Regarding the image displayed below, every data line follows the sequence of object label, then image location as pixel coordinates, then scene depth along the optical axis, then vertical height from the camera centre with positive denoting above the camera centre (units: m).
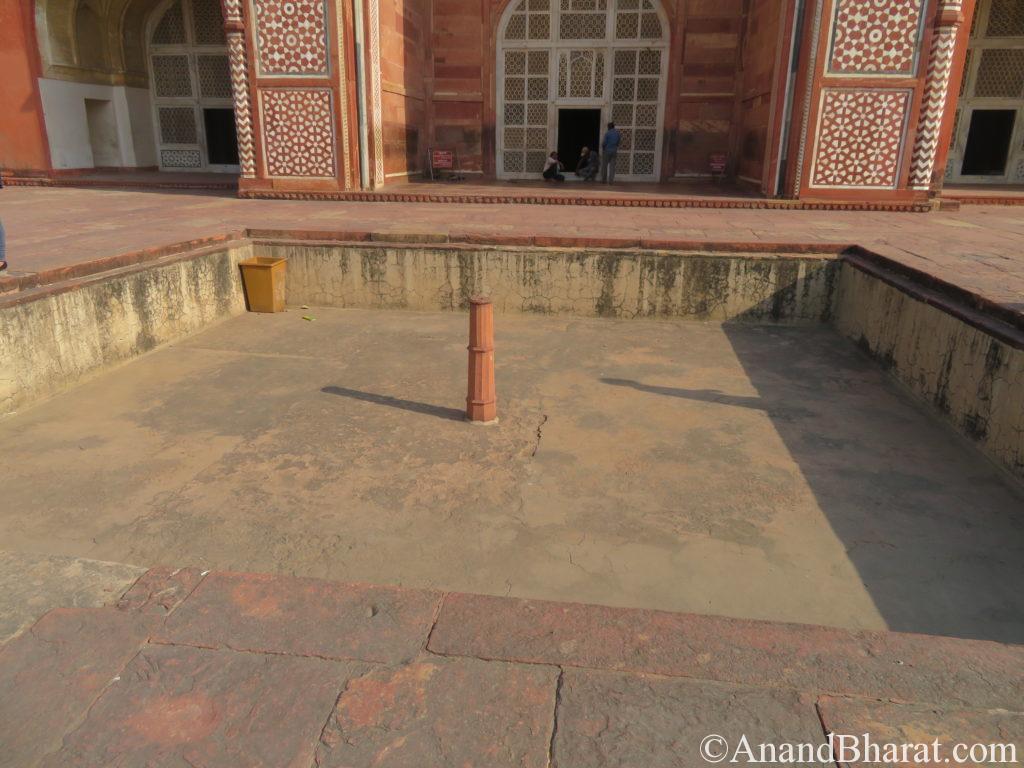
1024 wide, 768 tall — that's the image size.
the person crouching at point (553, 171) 11.88 -0.02
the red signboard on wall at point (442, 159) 12.26 +0.15
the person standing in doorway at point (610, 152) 11.28 +0.28
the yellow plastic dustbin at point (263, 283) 5.77 -0.92
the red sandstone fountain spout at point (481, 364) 3.47 -0.93
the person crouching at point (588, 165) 12.08 +0.08
